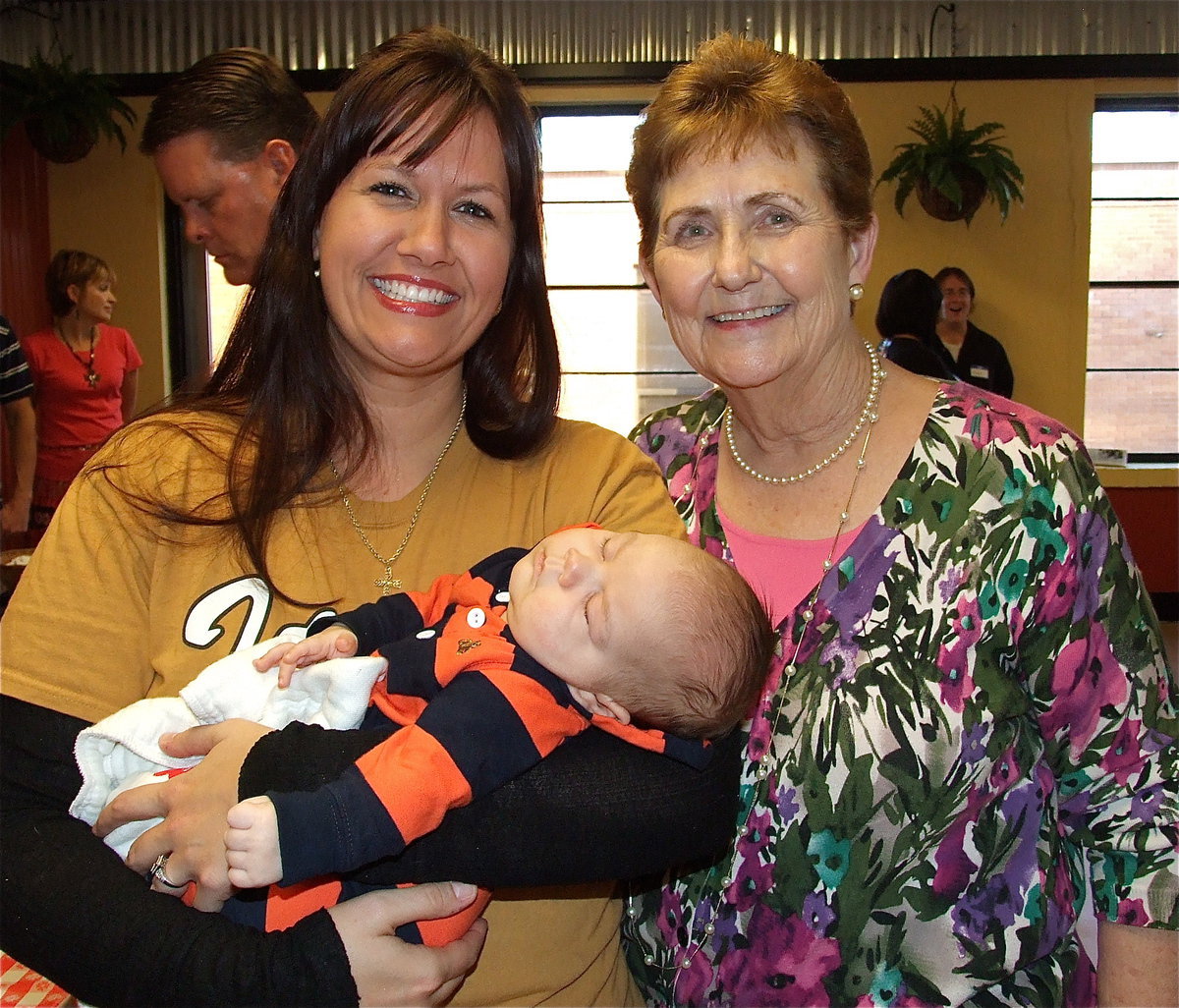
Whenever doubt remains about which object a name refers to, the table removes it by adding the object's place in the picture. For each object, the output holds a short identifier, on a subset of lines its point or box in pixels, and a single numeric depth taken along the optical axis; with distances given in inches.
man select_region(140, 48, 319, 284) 125.5
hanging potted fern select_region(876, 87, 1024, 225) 280.4
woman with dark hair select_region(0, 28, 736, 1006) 48.4
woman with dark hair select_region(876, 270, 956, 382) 200.2
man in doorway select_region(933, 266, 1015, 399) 285.4
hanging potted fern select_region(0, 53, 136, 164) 277.6
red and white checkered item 68.9
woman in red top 235.5
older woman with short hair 63.2
